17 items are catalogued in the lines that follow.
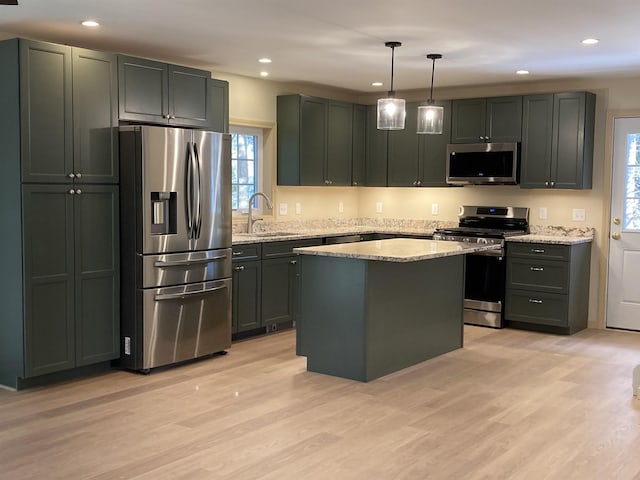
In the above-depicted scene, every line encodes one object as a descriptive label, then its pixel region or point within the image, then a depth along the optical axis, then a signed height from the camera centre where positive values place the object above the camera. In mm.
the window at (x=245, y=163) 6844 +269
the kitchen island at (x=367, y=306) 4777 -826
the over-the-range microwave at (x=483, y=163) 6926 +309
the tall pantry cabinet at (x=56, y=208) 4375 -138
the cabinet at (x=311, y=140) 7074 +540
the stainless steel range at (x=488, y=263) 6746 -681
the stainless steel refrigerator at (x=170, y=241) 4836 -378
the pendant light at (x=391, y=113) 4949 +566
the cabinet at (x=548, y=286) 6414 -870
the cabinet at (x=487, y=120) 6945 +761
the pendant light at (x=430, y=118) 5223 +564
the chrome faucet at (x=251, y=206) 6559 -148
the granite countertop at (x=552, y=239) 6387 -421
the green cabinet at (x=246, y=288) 5887 -846
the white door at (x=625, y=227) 6578 -300
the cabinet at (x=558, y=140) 6566 +524
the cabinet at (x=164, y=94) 4938 +721
